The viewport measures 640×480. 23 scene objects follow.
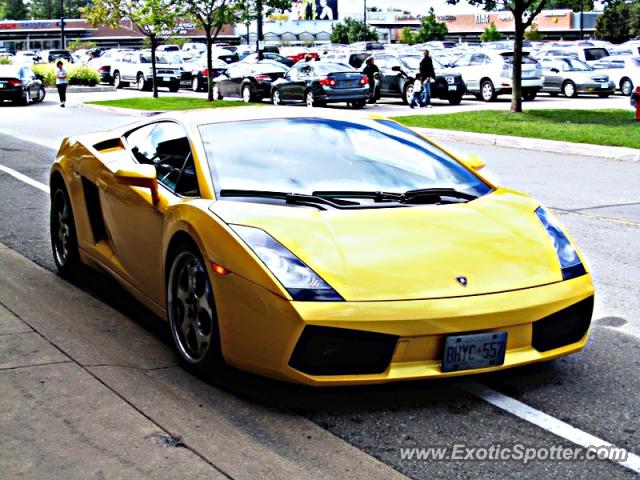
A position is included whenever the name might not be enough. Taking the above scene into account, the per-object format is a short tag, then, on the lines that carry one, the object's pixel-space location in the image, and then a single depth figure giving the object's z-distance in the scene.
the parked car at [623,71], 35.59
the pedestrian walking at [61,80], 33.28
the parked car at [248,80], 35.84
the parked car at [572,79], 34.94
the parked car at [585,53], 41.04
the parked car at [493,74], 33.28
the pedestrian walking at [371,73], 33.22
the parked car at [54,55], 79.59
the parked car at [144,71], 42.40
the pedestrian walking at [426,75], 30.39
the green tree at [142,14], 35.53
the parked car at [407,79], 32.69
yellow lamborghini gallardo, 4.53
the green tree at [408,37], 105.31
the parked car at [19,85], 34.41
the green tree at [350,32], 112.50
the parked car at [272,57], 48.75
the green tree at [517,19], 24.61
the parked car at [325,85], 31.59
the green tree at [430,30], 106.56
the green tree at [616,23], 91.75
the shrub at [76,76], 45.34
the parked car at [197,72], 43.19
